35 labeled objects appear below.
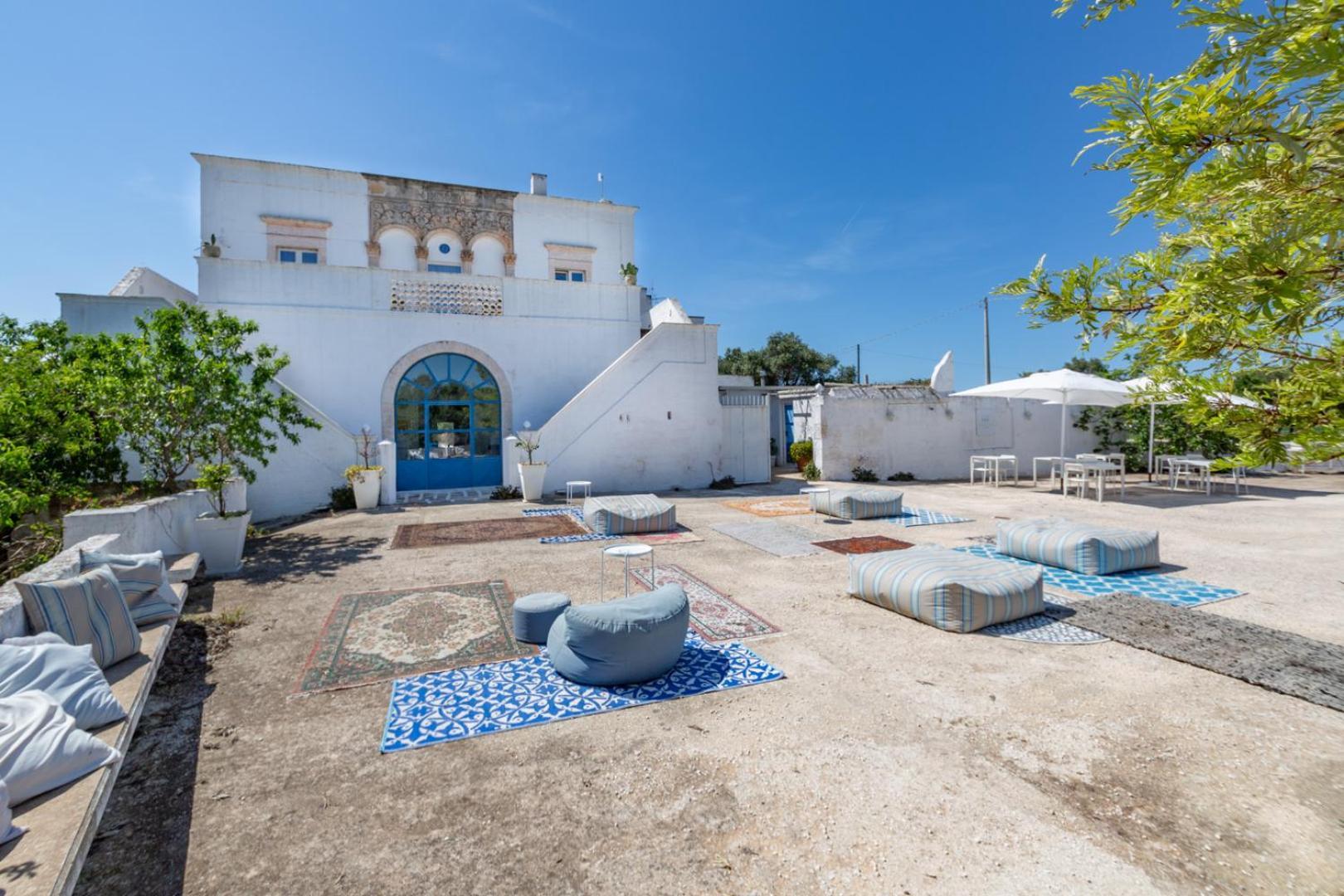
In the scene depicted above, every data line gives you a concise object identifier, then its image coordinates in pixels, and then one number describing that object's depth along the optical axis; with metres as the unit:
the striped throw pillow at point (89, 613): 3.19
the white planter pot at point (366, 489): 10.76
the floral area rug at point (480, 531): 8.03
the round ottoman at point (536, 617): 4.31
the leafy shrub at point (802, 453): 16.12
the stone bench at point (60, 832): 1.69
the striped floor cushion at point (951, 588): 4.46
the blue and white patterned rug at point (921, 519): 9.23
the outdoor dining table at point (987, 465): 13.57
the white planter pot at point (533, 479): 11.82
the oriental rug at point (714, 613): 4.56
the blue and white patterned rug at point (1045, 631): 4.28
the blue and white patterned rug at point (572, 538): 8.03
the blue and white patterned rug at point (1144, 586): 5.25
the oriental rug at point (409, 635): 3.94
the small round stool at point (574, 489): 11.16
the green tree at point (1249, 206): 1.28
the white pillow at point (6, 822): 1.80
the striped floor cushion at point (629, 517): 8.48
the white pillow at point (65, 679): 2.49
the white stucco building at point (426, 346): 12.37
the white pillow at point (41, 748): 2.02
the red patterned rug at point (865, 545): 7.32
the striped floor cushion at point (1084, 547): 6.02
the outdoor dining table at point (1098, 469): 10.66
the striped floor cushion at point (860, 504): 9.57
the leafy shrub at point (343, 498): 10.95
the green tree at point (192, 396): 7.05
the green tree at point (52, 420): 5.46
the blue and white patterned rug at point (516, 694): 3.17
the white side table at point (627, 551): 4.59
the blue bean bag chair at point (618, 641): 3.59
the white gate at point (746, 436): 14.84
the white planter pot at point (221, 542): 6.39
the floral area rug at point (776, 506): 10.39
